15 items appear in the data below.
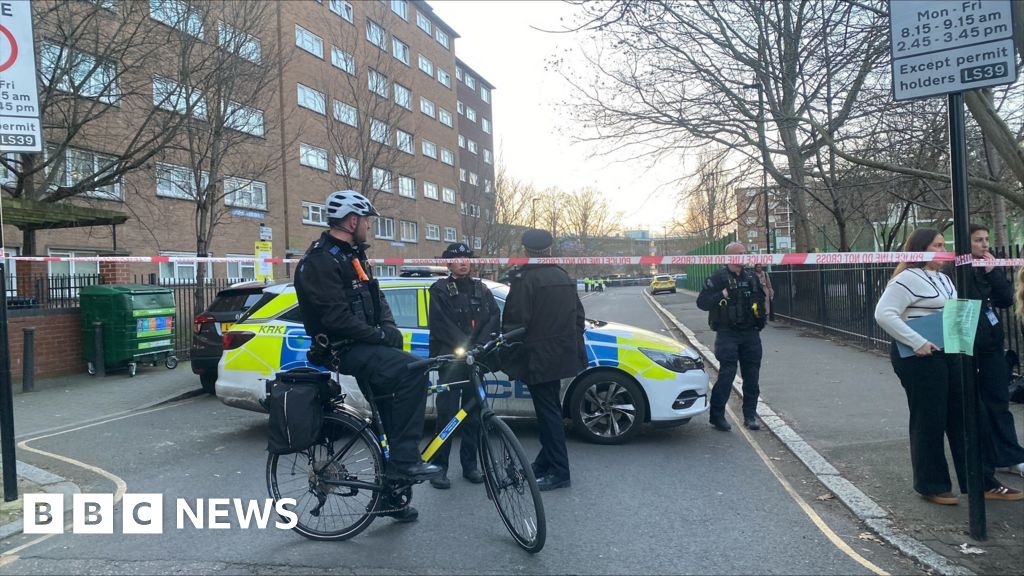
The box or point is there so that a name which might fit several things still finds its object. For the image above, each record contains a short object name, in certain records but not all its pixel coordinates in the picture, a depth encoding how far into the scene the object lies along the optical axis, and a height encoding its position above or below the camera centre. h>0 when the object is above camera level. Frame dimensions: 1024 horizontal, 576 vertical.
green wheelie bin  11.62 -0.62
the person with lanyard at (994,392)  4.77 -0.92
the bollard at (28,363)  10.19 -1.11
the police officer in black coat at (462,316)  5.25 -0.31
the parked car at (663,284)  54.19 -1.02
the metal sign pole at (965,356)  3.96 -0.55
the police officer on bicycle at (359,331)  3.85 -0.30
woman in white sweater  4.46 -0.75
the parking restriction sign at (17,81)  5.14 +1.57
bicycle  4.01 -1.16
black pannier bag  3.87 -0.74
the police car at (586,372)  6.32 -0.91
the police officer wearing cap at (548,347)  4.83 -0.52
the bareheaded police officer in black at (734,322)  6.77 -0.52
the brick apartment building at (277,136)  13.23 +3.98
